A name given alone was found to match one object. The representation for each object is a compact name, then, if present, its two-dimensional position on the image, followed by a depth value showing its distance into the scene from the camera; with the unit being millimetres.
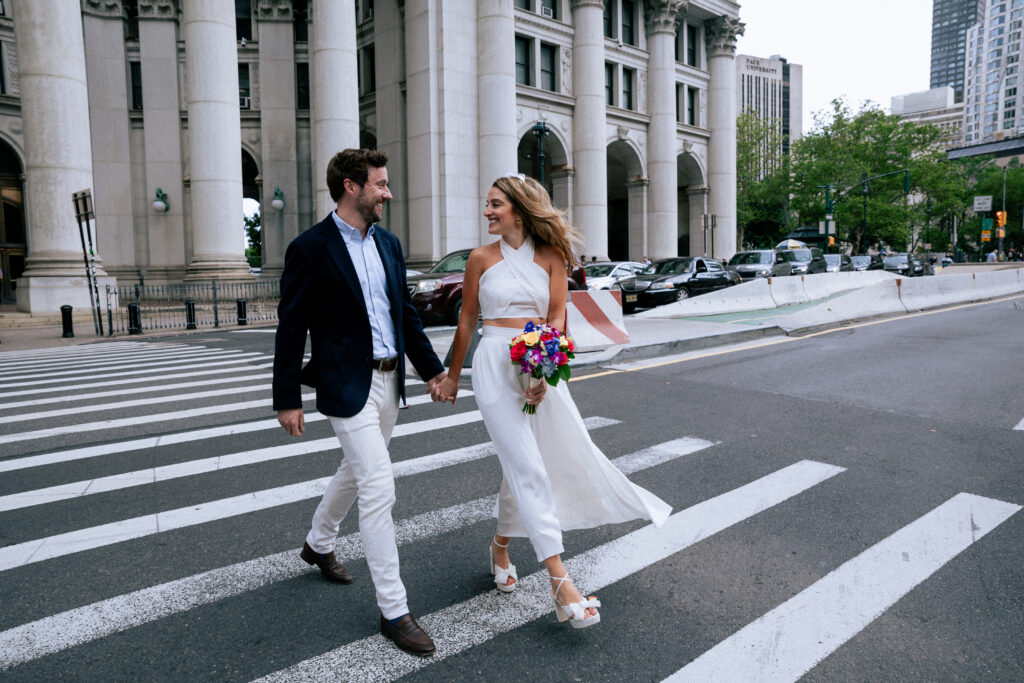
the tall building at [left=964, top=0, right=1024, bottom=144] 173375
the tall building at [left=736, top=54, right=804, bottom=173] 153875
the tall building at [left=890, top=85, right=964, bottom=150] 64469
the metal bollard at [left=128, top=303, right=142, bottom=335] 18953
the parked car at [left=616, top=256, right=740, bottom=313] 21688
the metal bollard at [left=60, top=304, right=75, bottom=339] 17859
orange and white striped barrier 12406
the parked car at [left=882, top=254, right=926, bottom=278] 45938
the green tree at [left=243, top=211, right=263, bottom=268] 95438
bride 3321
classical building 22125
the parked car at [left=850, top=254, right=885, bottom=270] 42250
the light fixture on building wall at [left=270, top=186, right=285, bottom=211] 32281
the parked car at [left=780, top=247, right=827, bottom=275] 30172
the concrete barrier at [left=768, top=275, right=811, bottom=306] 20656
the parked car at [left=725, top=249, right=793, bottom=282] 29219
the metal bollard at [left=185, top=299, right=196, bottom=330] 19969
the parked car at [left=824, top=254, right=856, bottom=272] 34500
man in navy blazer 3119
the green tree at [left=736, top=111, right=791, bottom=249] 72188
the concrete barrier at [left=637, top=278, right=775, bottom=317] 18203
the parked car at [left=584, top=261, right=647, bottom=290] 22859
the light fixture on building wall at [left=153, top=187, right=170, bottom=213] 31177
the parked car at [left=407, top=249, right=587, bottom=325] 16359
